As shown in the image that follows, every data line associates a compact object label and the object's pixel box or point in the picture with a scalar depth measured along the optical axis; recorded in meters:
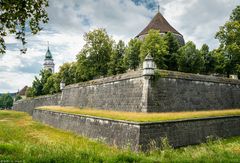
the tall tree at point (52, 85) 45.31
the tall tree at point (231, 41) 26.77
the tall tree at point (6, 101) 93.56
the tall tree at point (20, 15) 8.48
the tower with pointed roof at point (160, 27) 35.53
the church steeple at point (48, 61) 90.25
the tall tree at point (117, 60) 31.28
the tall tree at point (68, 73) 42.88
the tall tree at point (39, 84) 55.31
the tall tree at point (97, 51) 33.59
